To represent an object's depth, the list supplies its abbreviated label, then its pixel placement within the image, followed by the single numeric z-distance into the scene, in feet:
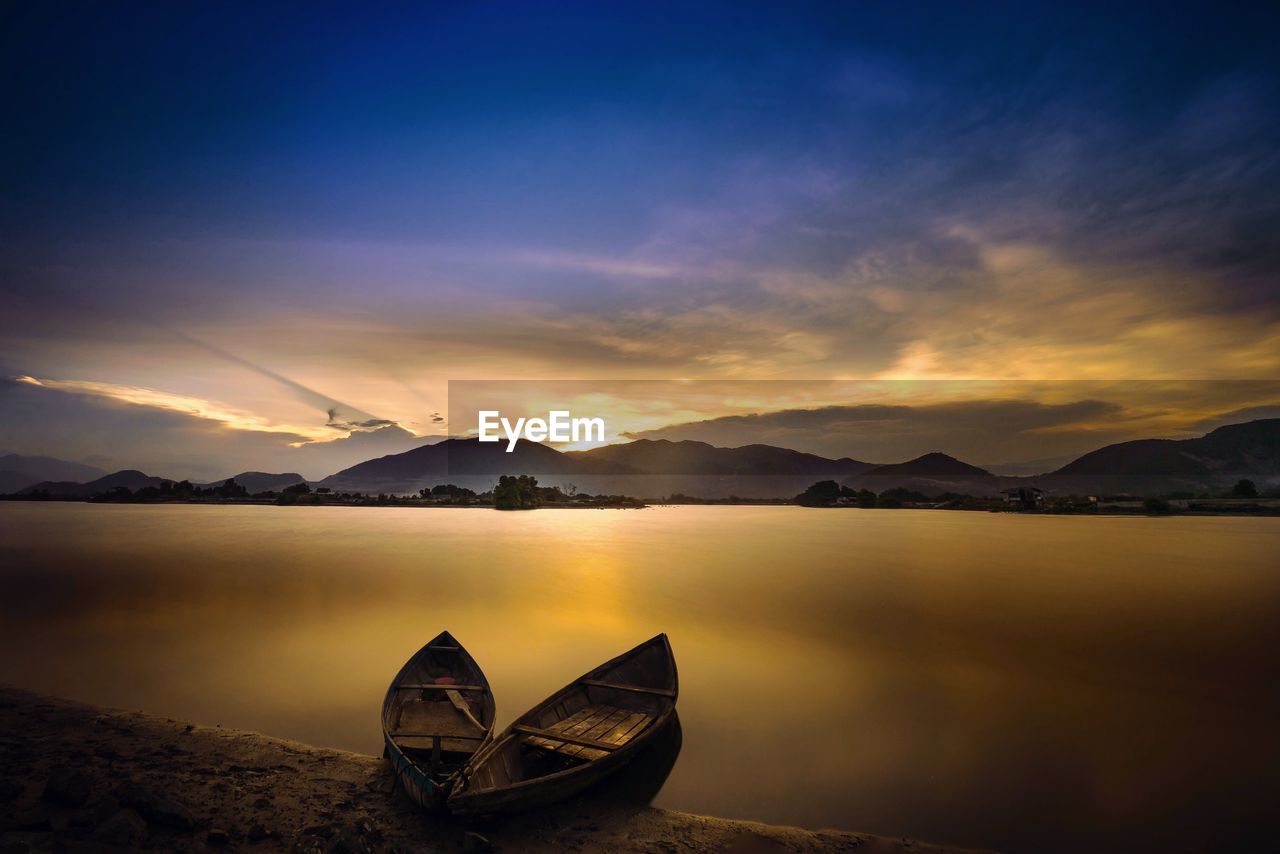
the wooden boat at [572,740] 19.84
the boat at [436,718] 20.38
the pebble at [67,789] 20.08
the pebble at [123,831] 17.46
